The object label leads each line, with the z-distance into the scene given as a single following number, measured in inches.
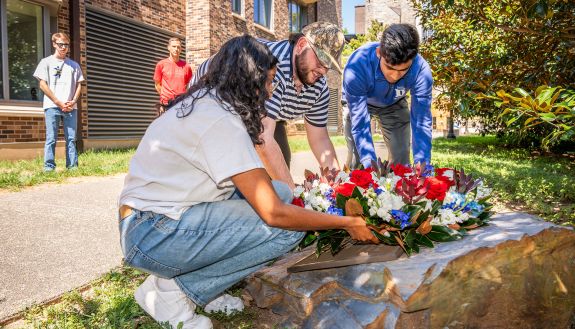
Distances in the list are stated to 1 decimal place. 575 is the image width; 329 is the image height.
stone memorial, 94.3
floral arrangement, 108.6
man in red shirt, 345.7
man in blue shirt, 148.5
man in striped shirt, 129.9
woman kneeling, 89.0
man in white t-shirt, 297.6
